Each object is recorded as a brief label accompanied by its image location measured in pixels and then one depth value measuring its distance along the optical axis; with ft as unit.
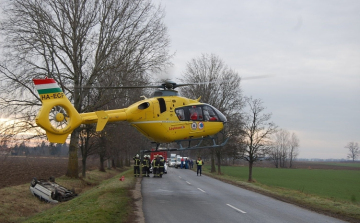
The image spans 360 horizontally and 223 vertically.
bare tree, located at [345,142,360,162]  593.83
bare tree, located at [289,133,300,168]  416.87
